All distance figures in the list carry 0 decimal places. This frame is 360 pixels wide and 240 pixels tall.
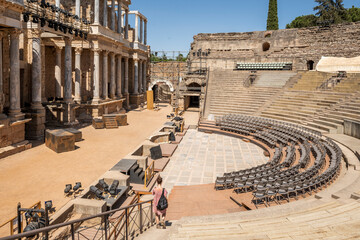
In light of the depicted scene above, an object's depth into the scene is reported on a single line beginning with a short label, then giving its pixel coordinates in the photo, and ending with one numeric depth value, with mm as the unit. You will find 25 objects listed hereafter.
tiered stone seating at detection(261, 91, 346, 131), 23750
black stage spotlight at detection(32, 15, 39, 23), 17664
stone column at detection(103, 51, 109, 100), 29812
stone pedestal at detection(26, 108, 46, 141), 18922
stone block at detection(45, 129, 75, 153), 16188
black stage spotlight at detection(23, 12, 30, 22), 17088
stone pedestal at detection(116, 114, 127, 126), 25070
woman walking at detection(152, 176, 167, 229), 7762
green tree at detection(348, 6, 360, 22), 56884
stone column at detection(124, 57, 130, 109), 37656
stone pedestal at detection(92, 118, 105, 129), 23797
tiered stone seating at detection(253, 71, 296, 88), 33656
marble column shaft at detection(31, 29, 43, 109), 19086
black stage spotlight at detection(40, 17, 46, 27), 18336
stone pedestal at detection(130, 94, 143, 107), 40334
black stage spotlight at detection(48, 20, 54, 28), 19391
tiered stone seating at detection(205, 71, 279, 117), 30000
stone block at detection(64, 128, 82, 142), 18338
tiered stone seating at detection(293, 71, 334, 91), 29141
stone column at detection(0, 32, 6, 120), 15862
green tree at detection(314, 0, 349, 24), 53344
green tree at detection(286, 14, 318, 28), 58728
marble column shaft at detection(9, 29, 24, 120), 16395
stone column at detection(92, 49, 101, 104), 28047
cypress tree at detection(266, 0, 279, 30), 59812
